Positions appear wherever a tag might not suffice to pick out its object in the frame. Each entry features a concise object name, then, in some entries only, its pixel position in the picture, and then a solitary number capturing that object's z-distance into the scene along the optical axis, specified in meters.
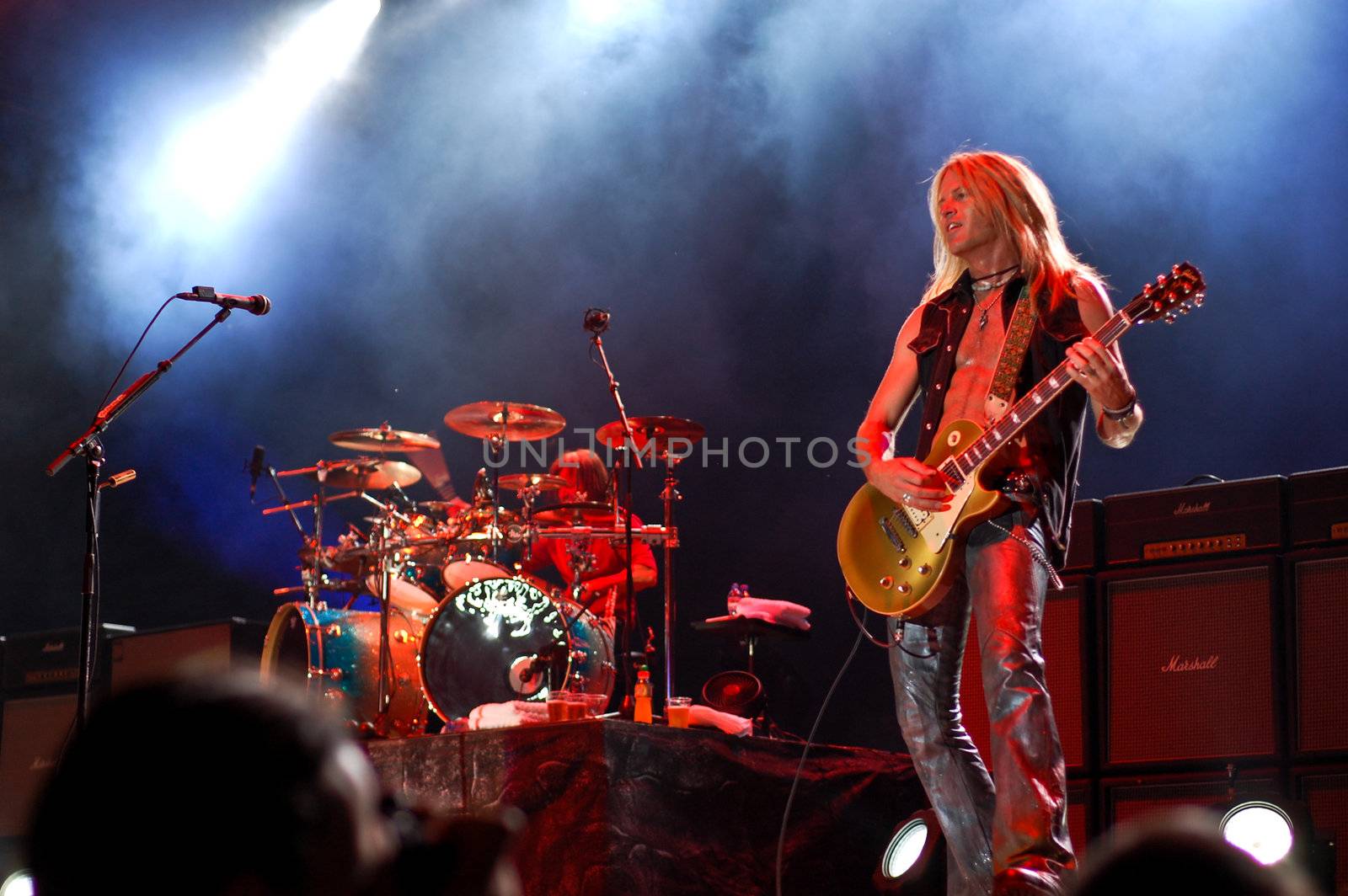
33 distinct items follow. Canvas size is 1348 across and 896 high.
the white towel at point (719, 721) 5.20
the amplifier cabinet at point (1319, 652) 4.13
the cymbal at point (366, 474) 7.36
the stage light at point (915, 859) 3.94
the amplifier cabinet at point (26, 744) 7.31
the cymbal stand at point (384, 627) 6.68
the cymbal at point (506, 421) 7.23
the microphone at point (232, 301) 4.81
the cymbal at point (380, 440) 7.28
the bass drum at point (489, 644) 6.29
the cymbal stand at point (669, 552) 6.19
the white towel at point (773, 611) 6.60
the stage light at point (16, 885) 5.36
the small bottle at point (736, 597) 6.67
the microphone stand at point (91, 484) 4.61
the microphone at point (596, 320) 5.78
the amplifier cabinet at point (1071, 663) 4.62
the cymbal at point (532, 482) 7.30
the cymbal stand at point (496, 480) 6.78
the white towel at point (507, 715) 4.95
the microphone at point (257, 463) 7.42
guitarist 3.01
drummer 7.28
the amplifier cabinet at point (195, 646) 7.11
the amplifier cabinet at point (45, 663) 7.45
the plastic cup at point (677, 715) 4.80
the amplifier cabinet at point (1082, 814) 4.57
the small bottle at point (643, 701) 4.95
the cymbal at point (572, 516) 6.96
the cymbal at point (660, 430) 6.47
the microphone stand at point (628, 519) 5.71
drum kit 6.30
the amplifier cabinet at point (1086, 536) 4.74
